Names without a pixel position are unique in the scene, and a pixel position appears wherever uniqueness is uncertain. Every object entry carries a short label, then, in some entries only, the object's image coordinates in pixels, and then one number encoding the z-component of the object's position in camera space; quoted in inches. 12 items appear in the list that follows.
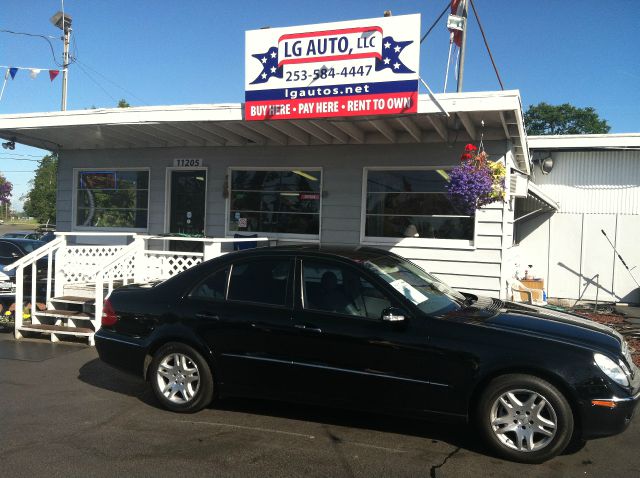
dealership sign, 288.7
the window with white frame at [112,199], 453.7
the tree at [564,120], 2153.1
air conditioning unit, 351.9
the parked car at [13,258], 394.0
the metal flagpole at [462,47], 369.8
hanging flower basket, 299.0
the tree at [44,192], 1563.7
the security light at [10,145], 442.7
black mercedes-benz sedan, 156.1
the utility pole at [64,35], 753.0
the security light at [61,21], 748.0
